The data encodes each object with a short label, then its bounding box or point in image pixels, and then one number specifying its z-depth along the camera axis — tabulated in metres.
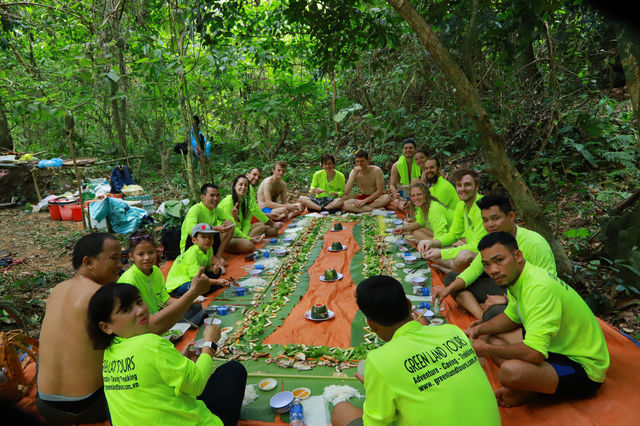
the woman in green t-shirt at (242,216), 5.51
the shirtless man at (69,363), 2.14
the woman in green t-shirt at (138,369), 1.76
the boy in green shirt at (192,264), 4.01
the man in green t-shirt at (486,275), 2.92
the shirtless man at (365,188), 7.23
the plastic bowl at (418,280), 3.99
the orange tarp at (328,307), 3.23
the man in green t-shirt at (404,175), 6.95
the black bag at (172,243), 5.47
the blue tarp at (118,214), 6.54
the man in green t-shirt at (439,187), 5.23
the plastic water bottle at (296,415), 2.24
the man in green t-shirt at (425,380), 1.59
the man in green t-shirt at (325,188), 7.46
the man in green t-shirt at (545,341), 2.18
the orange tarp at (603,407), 2.18
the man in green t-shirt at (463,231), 4.03
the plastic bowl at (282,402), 2.35
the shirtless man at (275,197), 7.02
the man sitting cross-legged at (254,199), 6.22
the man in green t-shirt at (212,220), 4.86
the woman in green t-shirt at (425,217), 4.80
